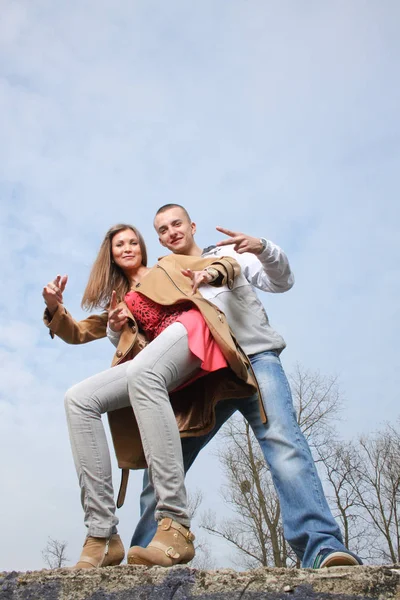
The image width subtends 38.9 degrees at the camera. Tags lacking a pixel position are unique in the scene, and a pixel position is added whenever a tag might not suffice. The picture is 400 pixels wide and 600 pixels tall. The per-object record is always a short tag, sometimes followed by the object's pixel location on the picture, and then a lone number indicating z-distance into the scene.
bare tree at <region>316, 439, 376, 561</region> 15.34
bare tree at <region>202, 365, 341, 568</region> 15.05
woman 2.65
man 2.80
